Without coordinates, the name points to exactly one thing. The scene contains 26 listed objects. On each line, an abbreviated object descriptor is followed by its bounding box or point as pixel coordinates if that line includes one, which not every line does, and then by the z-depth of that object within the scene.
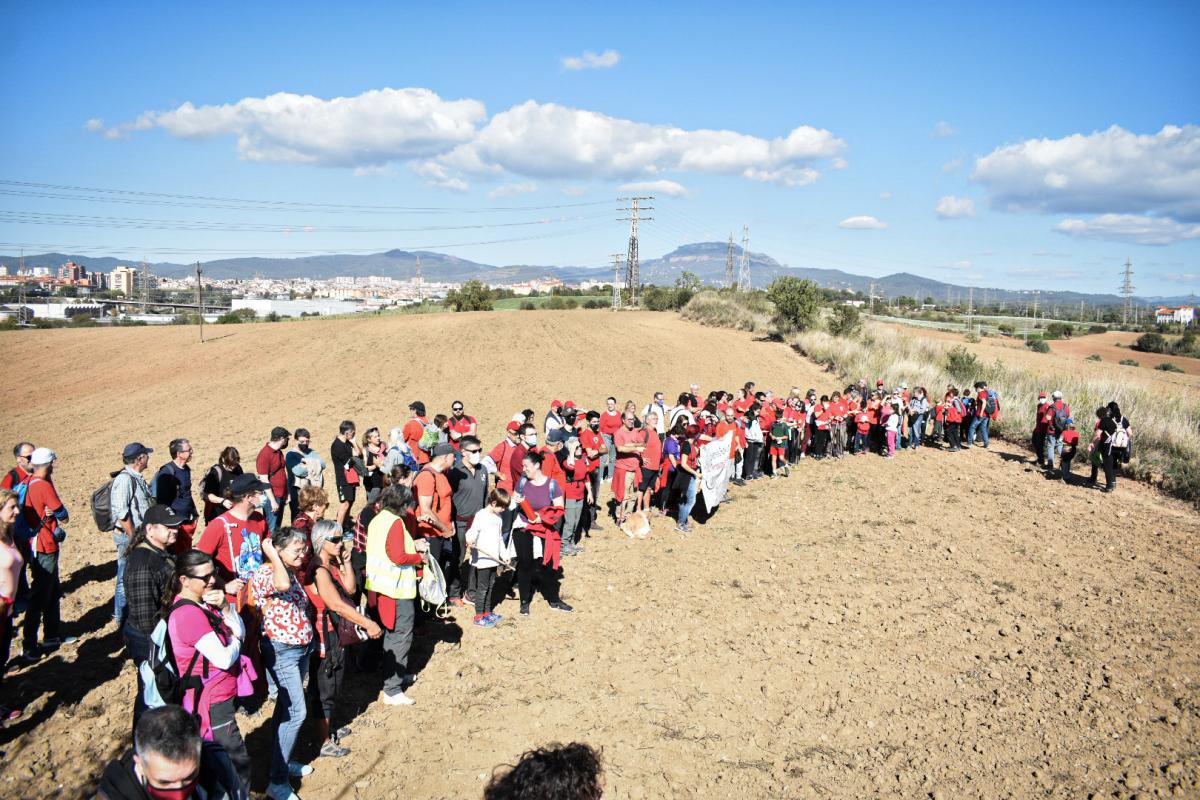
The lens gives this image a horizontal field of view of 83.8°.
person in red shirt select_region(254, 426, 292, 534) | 9.01
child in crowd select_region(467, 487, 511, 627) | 7.42
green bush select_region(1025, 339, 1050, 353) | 47.81
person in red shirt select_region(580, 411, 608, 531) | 11.09
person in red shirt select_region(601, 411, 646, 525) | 11.22
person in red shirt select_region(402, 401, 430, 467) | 10.59
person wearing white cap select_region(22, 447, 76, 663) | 6.80
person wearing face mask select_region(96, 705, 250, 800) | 2.92
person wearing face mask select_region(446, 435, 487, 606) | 8.40
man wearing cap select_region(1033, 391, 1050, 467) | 16.19
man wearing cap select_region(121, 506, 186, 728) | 5.20
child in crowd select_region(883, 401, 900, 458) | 16.77
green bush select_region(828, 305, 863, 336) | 33.41
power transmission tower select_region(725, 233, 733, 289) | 69.34
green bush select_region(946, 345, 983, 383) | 24.64
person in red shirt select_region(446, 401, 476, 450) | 10.77
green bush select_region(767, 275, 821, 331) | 34.12
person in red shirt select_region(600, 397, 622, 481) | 12.20
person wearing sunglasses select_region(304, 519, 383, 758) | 5.09
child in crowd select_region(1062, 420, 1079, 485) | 14.81
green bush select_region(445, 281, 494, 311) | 57.81
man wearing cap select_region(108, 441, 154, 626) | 7.02
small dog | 11.16
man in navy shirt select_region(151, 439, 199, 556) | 7.45
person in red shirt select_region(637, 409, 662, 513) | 11.27
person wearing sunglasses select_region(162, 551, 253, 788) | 4.12
